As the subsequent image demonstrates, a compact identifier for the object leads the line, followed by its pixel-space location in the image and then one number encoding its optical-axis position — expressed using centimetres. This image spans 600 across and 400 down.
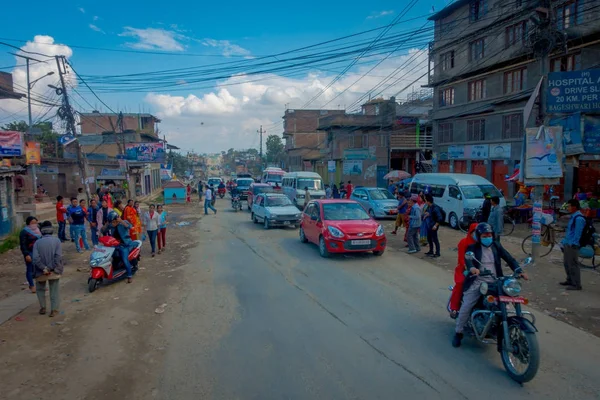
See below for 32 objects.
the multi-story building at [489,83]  2244
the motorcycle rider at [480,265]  519
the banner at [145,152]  3494
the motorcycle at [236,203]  2687
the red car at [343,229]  1085
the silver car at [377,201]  1998
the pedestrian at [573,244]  771
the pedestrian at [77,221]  1256
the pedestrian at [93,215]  1322
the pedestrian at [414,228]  1164
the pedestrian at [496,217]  1160
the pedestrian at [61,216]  1418
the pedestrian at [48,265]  688
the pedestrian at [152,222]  1209
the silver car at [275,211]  1731
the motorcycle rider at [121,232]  913
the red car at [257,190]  2561
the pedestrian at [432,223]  1103
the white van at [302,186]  2538
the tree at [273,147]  9362
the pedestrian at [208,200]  2353
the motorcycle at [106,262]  870
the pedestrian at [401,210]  1396
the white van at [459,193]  1652
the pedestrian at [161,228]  1238
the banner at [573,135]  1495
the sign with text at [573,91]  1124
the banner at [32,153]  2489
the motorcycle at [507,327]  443
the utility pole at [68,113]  2036
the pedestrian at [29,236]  792
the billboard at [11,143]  1838
